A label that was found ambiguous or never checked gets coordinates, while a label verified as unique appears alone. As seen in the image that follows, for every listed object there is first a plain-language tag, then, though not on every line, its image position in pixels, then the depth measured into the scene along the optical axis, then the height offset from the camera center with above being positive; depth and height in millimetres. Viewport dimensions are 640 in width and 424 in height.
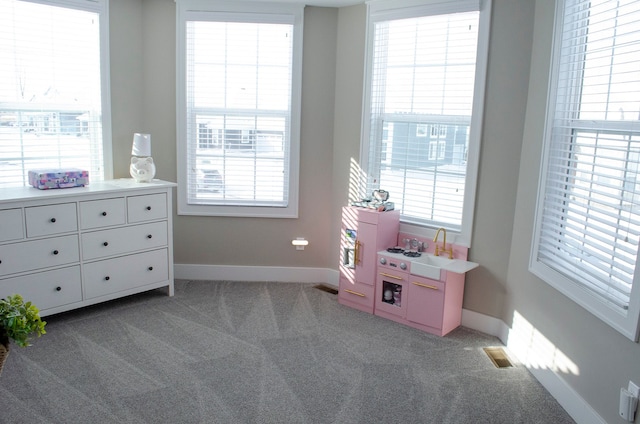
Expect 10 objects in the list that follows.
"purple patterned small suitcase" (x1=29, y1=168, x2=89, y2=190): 3867 -425
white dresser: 3590 -883
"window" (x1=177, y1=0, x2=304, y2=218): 4621 +177
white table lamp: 4391 -310
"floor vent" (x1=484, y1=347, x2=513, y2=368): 3469 -1450
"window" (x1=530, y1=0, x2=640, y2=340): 2537 -128
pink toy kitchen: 3883 -1031
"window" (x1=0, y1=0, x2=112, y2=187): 3955 +243
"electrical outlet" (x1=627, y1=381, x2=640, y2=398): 2356 -1083
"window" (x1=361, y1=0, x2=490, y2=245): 3877 +221
